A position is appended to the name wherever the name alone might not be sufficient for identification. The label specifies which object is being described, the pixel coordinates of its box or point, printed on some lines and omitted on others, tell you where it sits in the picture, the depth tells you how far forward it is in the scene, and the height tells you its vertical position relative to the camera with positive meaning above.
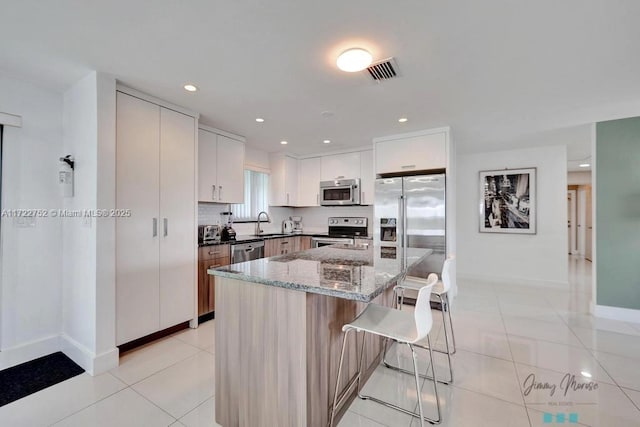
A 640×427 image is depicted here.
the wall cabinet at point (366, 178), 4.43 +0.58
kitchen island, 1.33 -0.67
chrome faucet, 4.55 -0.27
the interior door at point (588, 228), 7.41 -0.40
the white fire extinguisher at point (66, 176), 2.29 +0.31
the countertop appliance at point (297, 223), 5.32 -0.21
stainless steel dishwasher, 3.38 -0.51
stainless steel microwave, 4.49 +0.35
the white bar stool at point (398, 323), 1.39 -0.64
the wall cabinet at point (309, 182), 4.93 +0.58
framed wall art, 4.64 +0.22
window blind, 4.42 +0.26
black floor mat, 1.87 -1.26
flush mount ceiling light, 1.84 +1.07
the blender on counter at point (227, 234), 3.59 -0.29
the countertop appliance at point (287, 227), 5.09 -0.27
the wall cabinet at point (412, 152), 3.54 +0.85
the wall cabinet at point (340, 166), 4.59 +0.82
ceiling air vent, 2.01 +1.13
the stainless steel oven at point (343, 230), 4.54 -0.32
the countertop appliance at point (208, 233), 3.45 -0.28
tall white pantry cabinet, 2.34 -0.06
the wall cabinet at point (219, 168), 3.38 +0.59
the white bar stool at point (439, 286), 2.06 -0.62
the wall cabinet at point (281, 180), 4.84 +0.59
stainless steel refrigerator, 3.53 -0.03
